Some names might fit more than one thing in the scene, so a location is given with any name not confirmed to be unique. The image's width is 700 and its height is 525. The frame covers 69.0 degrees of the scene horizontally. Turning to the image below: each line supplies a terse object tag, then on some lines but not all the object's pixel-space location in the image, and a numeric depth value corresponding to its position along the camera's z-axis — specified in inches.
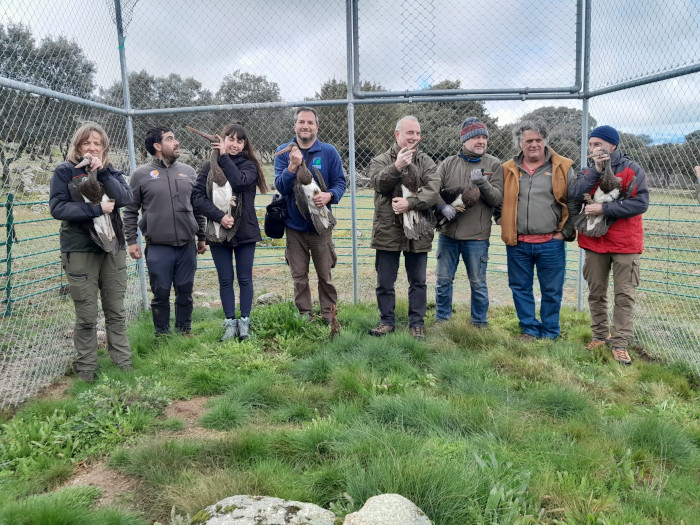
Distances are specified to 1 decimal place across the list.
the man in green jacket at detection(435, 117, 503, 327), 206.5
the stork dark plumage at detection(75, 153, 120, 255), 163.2
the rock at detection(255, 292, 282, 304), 267.9
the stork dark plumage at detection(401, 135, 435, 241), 196.5
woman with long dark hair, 197.5
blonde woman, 163.3
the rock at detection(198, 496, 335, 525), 86.4
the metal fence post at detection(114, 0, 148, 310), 239.1
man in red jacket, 186.1
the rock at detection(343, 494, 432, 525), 80.4
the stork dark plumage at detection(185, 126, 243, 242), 195.3
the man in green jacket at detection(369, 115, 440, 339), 196.4
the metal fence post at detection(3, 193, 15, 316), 205.8
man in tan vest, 203.5
